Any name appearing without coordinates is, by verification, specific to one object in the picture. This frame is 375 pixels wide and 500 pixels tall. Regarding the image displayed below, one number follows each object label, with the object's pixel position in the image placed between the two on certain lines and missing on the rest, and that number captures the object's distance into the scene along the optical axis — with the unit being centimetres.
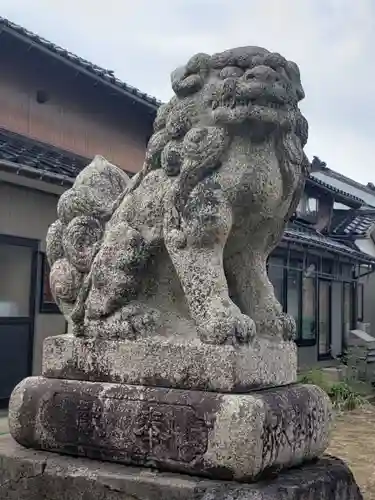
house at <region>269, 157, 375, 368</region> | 1465
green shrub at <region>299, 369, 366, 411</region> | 1055
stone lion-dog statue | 288
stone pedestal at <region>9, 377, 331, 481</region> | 260
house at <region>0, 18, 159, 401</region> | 829
